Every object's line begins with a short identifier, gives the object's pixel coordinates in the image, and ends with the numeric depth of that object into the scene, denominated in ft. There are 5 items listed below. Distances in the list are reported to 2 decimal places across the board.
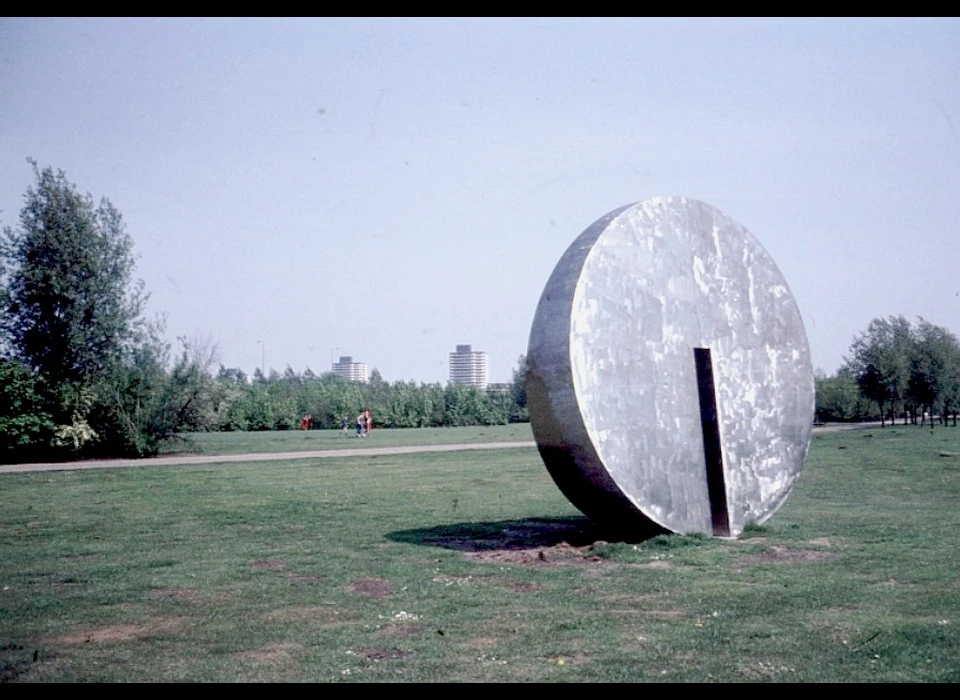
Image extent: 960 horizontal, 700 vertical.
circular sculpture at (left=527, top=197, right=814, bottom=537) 35.70
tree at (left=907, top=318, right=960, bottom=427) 158.30
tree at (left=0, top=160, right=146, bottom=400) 108.88
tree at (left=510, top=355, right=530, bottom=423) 274.36
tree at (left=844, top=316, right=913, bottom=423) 157.69
